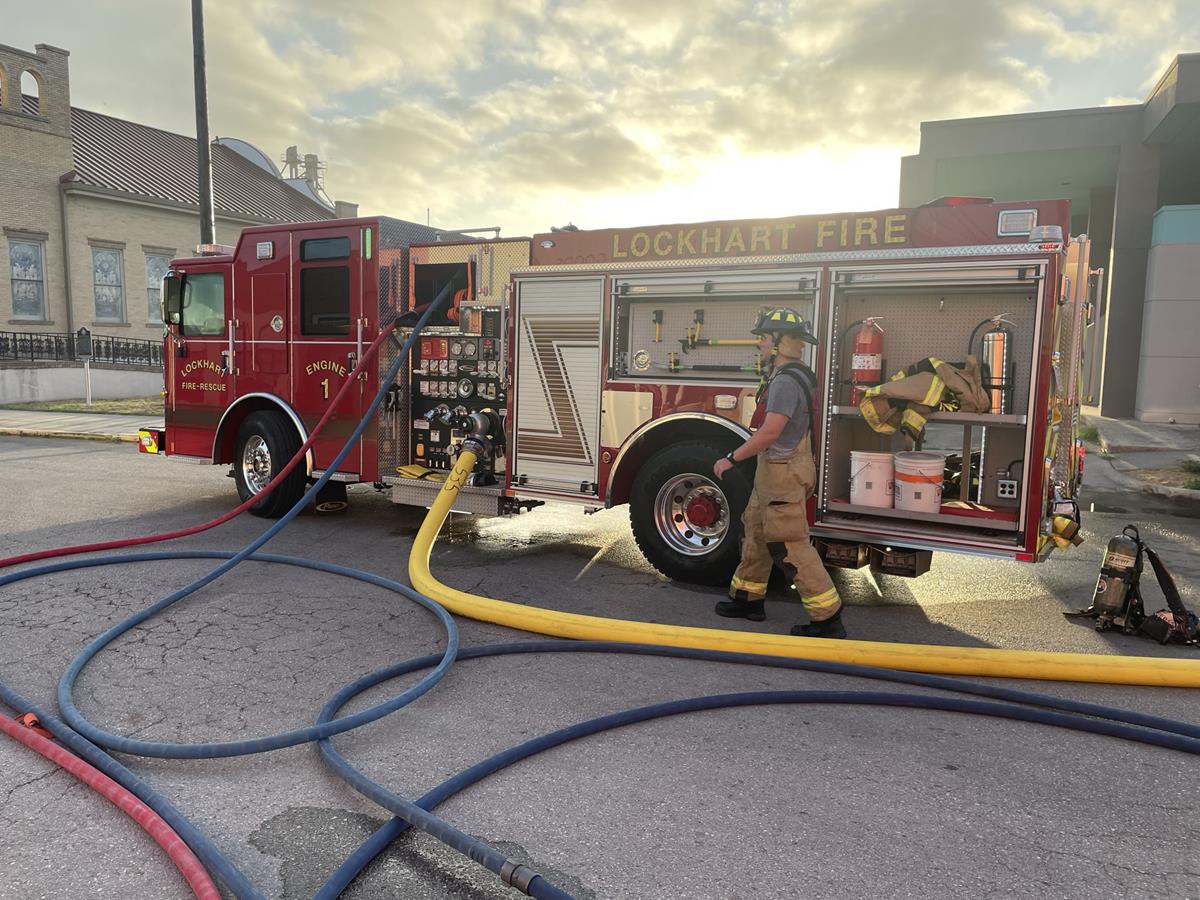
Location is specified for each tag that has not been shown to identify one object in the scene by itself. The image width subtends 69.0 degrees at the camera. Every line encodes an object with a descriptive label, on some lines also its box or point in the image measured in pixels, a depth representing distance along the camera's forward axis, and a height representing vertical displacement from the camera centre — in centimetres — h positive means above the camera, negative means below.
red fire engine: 518 +9
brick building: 2331 +412
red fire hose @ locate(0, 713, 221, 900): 253 -150
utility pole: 1353 +364
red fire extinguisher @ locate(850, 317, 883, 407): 544 +10
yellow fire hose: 428 -141
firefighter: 491 -55
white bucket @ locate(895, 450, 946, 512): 527 -63
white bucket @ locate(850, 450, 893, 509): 545 -65
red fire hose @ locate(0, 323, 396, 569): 629 -131
